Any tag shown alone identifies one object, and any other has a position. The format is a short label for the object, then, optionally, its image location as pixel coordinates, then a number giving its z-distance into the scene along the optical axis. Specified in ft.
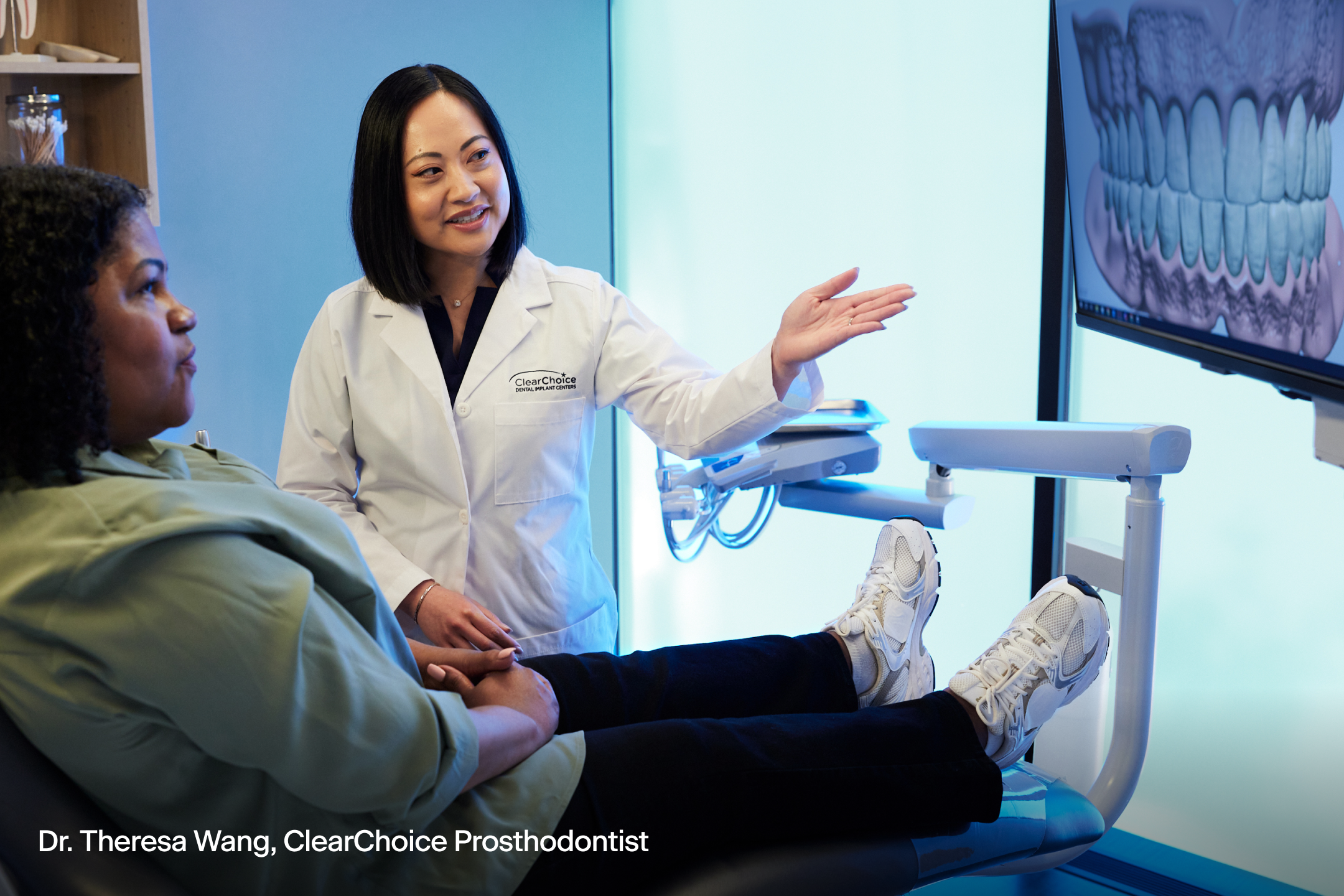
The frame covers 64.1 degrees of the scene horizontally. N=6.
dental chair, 3.73
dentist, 5.54
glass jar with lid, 6.13
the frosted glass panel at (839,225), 7.12
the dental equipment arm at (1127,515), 4.62
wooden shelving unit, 6.46
